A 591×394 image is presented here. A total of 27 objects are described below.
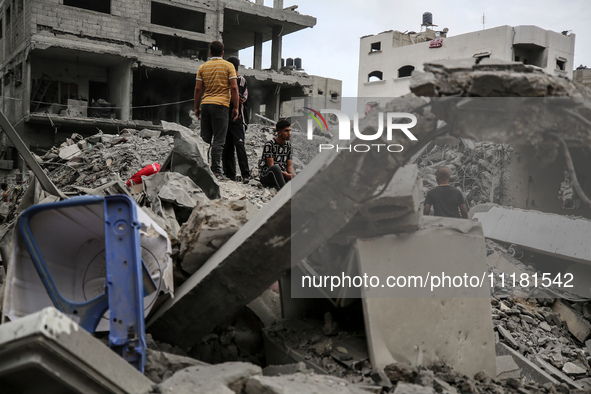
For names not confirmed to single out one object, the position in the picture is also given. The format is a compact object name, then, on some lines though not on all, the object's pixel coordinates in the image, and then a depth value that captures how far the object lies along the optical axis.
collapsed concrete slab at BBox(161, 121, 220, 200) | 5.24
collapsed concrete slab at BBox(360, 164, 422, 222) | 2.61
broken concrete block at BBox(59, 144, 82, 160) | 8.98
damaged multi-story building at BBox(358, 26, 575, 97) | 25.58
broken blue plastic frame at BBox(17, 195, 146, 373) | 2.31
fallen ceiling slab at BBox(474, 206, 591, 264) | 5.14
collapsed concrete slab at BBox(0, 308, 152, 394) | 1.78
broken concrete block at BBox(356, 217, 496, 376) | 2.64
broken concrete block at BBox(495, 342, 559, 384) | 3.63
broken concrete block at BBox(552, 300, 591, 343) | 4.65
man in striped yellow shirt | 5.86
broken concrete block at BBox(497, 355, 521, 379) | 3.04
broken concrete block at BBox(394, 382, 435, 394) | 2.07
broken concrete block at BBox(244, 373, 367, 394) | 2.01
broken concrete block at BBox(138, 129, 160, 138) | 9.74
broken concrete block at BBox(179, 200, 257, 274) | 3.06
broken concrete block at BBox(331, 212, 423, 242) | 2.72
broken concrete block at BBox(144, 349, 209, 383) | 2.34
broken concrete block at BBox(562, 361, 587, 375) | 4.02
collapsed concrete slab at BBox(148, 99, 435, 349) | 2.44
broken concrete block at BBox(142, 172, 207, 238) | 4.20
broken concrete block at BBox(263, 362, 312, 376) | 2.45
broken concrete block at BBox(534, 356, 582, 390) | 3.63
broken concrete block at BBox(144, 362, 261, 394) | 2.00
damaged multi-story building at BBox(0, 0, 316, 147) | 15.94
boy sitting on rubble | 5.65
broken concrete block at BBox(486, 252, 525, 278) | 5.49
